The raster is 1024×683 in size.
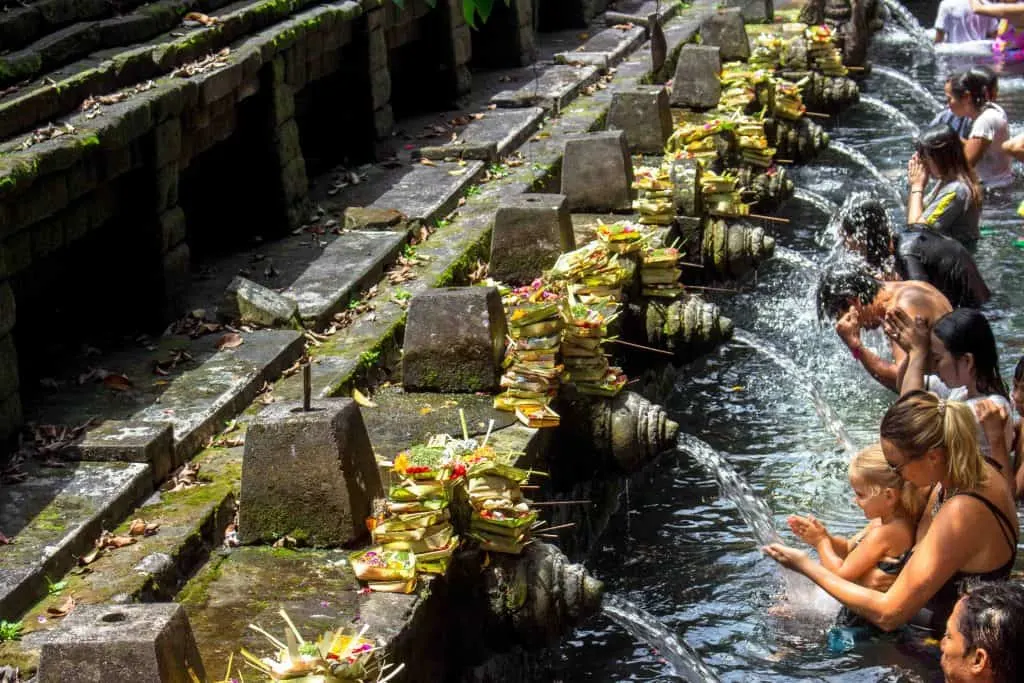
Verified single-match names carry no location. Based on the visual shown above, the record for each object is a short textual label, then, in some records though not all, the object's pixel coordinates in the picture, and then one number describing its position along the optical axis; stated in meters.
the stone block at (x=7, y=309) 7.46
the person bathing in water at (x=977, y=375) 6.78
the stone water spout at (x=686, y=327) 10.16
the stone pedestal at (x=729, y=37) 17.33
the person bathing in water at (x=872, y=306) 7.63
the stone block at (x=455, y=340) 7.80
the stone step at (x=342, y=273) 9.48
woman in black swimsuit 5.72
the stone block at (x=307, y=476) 6.23
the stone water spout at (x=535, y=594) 6.40
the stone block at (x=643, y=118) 12.94
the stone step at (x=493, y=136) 13.23
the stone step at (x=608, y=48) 17.77
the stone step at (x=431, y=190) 11.54
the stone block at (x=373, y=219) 11.22
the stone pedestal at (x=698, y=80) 15.00
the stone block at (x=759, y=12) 20.94
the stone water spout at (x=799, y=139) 15.98
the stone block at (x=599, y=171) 11.16
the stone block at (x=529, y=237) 9.54
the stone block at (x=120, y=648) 4.79
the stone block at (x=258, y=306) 9.20
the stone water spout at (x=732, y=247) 11.86
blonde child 6.17
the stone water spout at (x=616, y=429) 8.30
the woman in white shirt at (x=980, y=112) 10.55
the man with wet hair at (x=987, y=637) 4.33
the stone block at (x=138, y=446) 7.23
